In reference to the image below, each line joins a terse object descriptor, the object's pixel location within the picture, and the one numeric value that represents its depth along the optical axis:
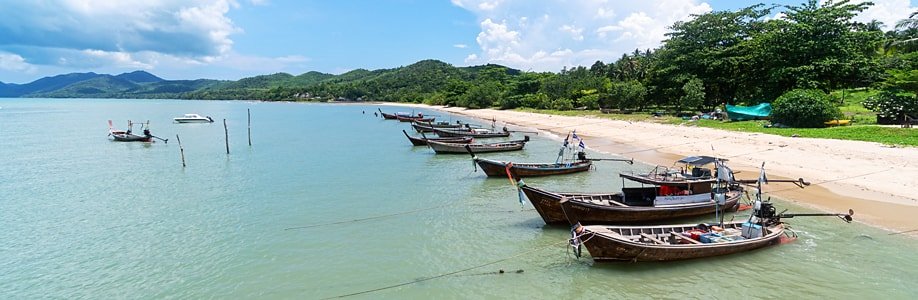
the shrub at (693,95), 50.13
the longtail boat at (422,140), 40.59
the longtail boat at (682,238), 12.38
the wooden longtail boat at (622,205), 15.48
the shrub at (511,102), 96.73
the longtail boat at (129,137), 45.93
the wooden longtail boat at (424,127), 53.83
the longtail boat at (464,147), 36.19
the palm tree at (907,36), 59.49
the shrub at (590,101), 72.87
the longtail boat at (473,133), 49.31
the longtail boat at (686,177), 17.18
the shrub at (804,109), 34.03
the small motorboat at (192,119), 78.80
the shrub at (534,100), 86.75
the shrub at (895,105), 31.39
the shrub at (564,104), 78.50
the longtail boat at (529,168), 25.41
